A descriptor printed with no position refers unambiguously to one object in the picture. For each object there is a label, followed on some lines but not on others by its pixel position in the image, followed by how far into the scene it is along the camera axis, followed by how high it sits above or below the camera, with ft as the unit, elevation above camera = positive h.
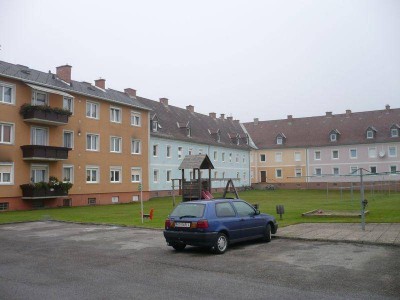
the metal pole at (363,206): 53.57 -3.53
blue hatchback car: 39.42 -3.59
